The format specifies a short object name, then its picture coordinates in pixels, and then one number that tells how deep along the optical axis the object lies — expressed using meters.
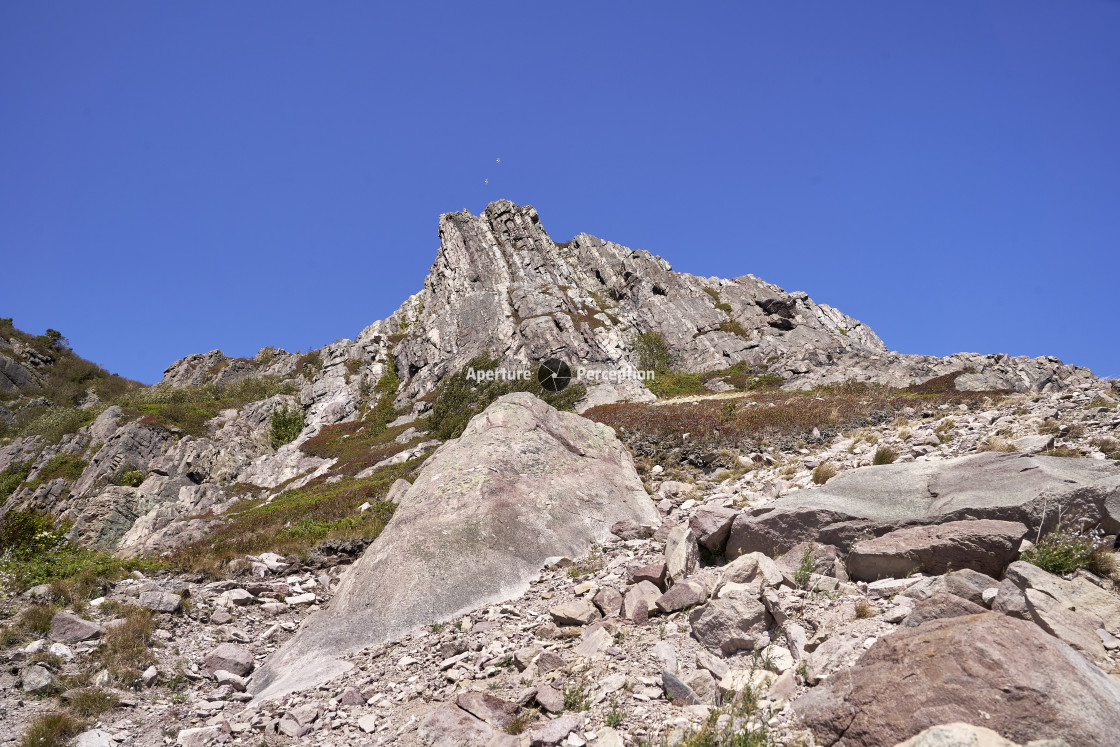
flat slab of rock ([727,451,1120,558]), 7.05
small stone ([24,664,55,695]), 7.81
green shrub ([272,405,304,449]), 61.16
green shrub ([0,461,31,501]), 53.85
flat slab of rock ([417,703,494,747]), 5.77
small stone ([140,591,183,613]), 10.68
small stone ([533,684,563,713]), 6.03
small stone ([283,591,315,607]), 12.12
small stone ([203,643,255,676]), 9.09
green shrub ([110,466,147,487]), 46.45
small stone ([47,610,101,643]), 9.26
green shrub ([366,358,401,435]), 64.47
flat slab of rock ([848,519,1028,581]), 6.68
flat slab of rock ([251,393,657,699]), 9.21
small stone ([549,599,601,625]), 8.10
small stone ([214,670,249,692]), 8.75
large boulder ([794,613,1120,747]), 3.85
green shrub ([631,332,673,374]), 82.62
